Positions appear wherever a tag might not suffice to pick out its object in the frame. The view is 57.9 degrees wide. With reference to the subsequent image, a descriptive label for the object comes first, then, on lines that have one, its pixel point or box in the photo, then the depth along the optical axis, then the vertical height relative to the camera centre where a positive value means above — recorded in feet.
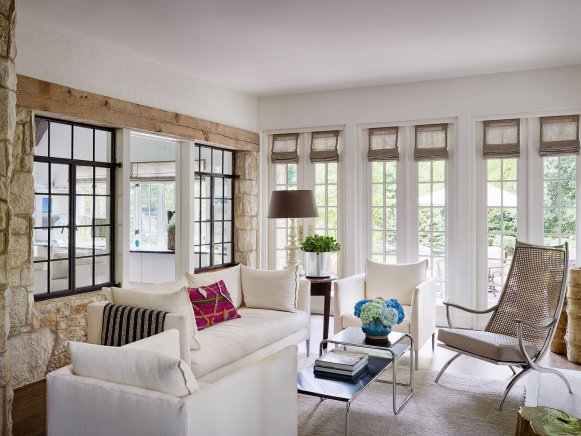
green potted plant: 17.61 -1.19
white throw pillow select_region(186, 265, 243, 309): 13.75 -1.71
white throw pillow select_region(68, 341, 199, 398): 6.57 -1.98
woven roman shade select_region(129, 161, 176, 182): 28.04 +2.50
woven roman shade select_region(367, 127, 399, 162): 20.70 +3.00
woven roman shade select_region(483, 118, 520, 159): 18.78 +2.98
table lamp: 17.47 +0.47
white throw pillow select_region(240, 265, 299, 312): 15.34 -2.07
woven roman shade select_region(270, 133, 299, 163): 22.53 +3.05
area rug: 10.46 -4.14
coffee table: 9.55 -3.14
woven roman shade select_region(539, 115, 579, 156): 17.99 +2.98
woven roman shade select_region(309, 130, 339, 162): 21.75 +3.04
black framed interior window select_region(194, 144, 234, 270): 20.57 +0.44
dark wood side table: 17.06 -2.25
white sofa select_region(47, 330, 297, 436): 6.43 -2.49
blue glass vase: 12.28 -2.59
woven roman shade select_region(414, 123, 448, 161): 19.89 +2.99
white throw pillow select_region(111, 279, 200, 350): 10.55 -1.72
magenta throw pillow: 13.02 -2.22
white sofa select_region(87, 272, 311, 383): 10.85 -2.84
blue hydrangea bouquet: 12.17 -2.28
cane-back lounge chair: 11.86 -2.44
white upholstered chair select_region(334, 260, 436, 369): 14.87 -2.33
